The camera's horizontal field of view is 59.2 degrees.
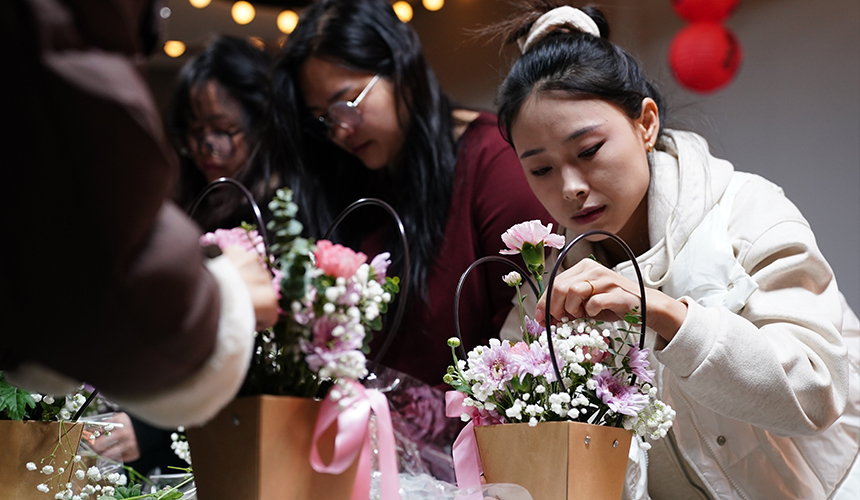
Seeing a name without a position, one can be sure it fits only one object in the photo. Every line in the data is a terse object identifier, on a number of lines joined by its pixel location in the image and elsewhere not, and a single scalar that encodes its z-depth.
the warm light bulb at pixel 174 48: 4.24
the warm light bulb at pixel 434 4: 3.57
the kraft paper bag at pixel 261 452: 0.80
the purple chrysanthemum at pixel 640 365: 0.98
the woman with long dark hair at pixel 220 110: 2.32
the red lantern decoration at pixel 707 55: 1.37
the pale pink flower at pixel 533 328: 1.07
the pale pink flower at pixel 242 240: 0.85
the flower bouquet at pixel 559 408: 0.92
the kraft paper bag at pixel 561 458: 0.91
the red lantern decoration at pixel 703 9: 1.33
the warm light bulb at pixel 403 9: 3.67
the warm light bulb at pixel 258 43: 2.64
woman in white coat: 1.07
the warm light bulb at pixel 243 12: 3.87
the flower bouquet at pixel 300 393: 0.81
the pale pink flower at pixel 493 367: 0.98
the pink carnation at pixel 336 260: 0.85
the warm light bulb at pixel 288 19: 3.85
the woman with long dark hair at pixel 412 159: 1.74
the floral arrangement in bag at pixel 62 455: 1.02
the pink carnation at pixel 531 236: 1.04
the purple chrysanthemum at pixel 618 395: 0.94
